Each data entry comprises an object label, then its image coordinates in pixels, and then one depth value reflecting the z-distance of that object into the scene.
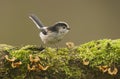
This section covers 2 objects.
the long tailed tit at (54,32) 7.91
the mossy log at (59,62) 6.99
